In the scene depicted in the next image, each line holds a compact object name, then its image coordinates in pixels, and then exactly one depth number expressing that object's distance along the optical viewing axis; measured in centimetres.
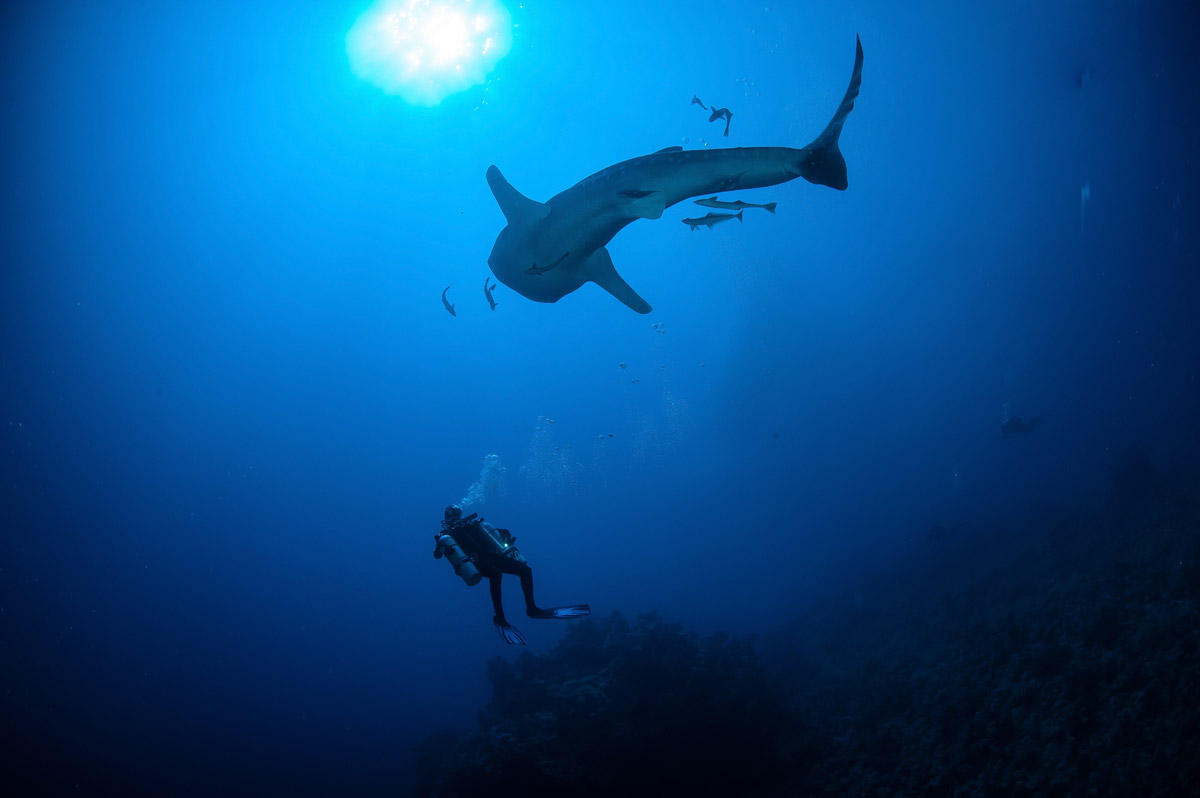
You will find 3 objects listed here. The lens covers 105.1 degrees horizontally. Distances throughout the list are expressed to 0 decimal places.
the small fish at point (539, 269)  449
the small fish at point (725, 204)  536
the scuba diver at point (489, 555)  568
